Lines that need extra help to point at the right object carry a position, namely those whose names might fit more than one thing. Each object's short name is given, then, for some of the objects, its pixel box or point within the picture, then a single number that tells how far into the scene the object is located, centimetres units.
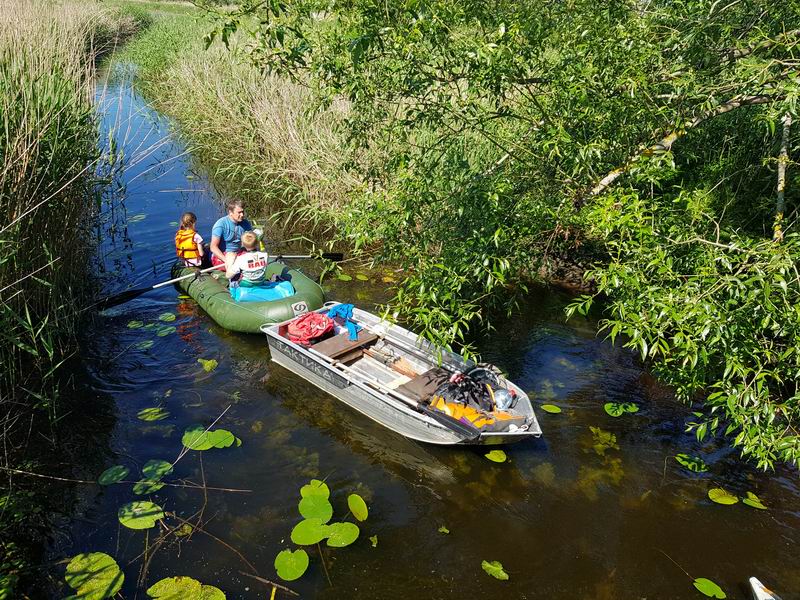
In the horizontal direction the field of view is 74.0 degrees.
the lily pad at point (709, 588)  410
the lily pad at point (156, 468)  479
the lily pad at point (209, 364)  638
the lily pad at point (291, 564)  399
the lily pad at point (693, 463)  528
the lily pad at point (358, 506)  455
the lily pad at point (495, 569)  412
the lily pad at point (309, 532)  426
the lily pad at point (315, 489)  469
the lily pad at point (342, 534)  425
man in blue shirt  742
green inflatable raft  670
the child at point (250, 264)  687
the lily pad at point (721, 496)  492
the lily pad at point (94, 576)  372
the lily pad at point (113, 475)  468
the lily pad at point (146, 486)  462
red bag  624
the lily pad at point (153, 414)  550
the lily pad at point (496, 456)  525
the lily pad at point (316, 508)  446
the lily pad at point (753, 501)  488
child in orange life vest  761
